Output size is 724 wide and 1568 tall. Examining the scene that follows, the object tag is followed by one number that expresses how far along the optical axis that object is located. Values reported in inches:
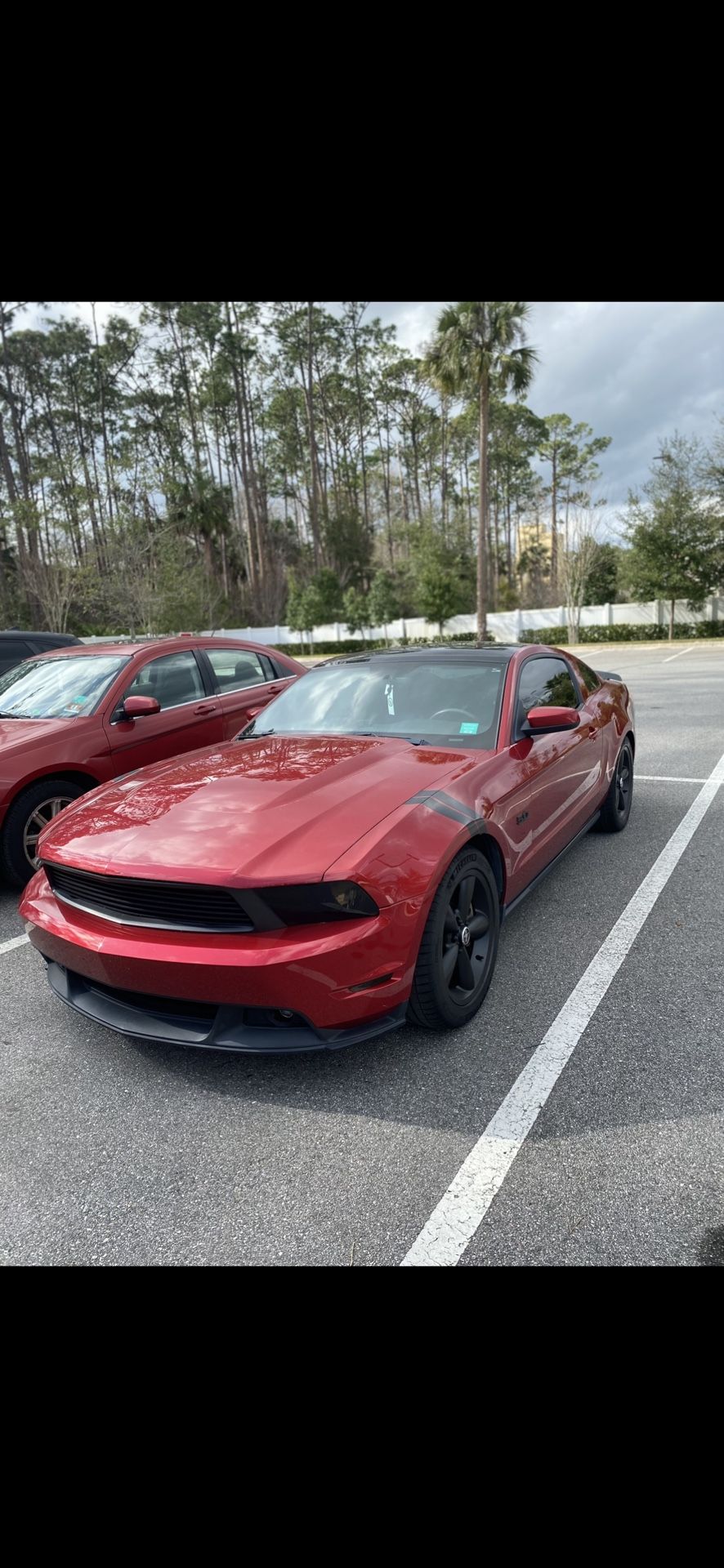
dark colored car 303.9
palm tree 1015.6
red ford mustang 92.8
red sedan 184.9
